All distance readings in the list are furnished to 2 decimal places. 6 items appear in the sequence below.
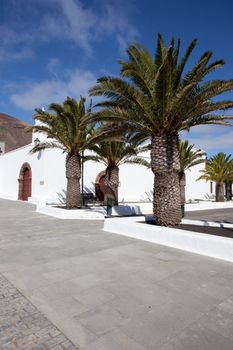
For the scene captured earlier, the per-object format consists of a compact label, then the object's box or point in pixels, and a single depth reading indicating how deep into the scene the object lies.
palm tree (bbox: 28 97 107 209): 13.24
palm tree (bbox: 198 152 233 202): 23.45
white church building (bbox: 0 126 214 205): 20.31
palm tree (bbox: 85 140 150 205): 14.86
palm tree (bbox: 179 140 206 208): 20.67
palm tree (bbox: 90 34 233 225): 8.05
